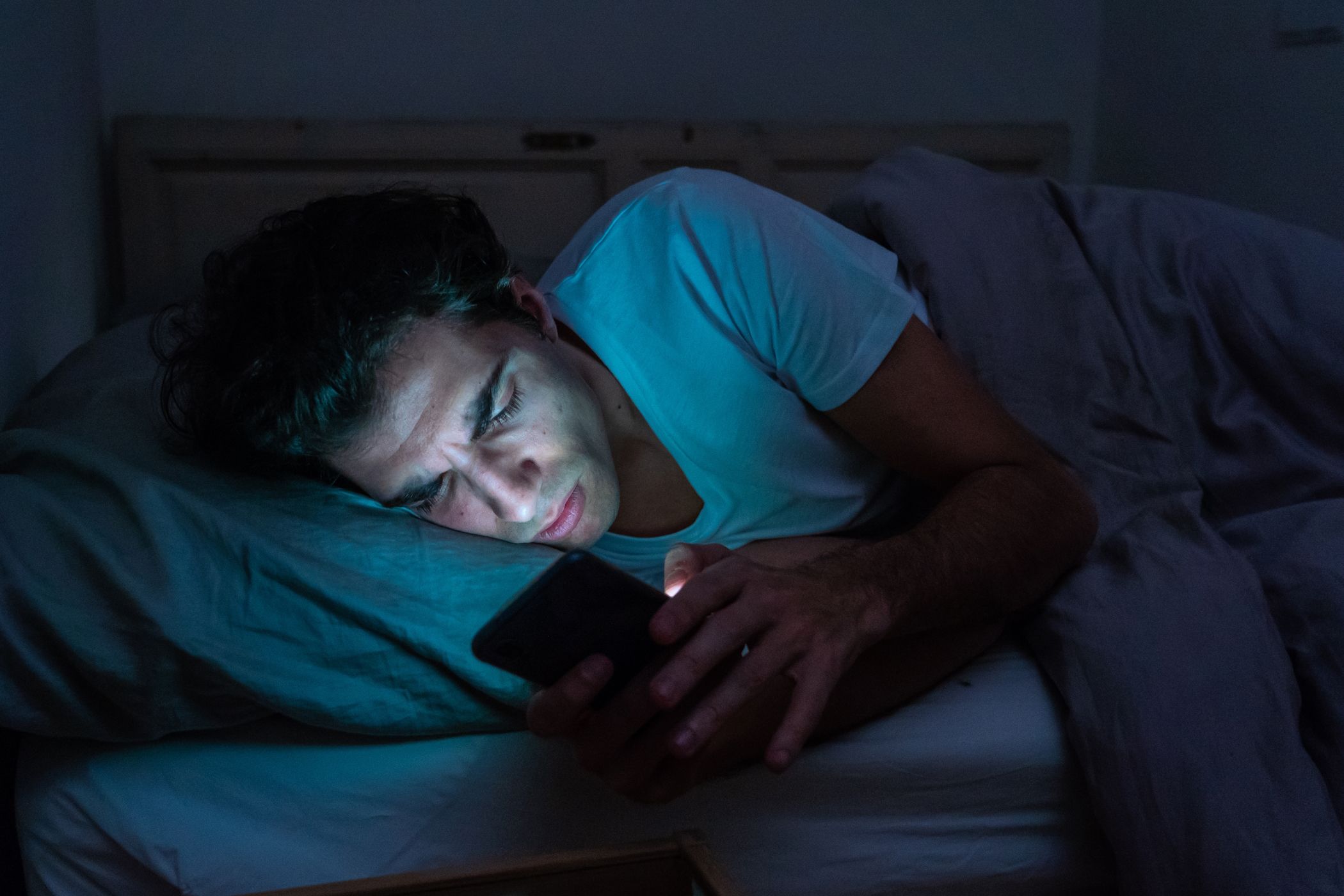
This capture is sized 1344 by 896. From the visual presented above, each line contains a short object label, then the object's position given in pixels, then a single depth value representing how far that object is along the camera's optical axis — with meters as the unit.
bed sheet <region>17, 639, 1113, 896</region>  0.81
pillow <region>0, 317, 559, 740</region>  0.77
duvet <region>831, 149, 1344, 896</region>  0.85
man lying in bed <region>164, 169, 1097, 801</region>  0.88
